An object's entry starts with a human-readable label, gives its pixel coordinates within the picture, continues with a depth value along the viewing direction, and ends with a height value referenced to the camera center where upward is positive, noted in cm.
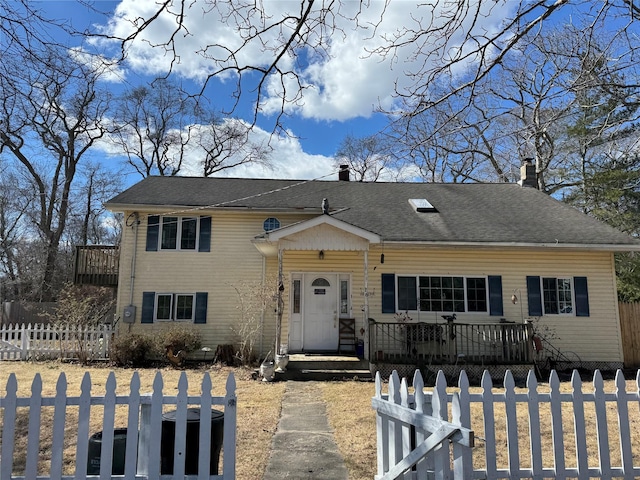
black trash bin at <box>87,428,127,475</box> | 361 -116
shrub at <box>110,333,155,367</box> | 1207 -106
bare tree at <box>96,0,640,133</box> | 398 +257
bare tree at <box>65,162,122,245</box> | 3006 +621
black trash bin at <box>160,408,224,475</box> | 365 -108
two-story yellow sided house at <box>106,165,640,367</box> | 1288 +103
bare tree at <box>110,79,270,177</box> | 2659 +1069
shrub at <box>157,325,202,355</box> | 1214 -84
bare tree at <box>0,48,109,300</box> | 2455 +654
